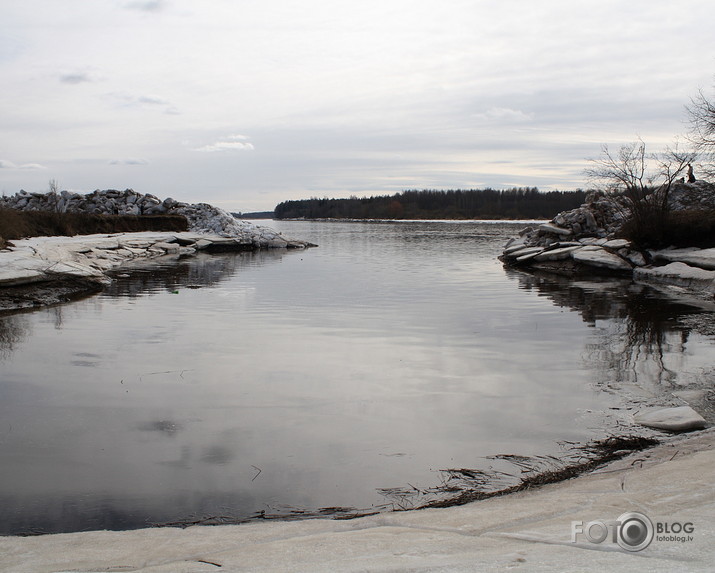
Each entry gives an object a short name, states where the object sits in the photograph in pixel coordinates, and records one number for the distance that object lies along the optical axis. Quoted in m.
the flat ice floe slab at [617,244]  24.62
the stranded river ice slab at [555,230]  30.41
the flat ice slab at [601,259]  23.05
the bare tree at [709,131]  22.19
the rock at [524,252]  28.50
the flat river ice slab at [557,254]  26.47
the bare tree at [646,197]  23.28
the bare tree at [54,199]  44.47
